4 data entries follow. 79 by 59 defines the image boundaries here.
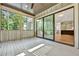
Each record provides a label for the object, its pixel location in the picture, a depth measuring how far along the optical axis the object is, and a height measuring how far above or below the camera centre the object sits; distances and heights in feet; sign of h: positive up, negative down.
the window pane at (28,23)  15.82 +1.63
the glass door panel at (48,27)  12.81 +0.32
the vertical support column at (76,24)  8.21 +0.70
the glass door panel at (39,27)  16.07 +0.40
